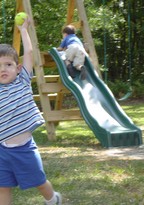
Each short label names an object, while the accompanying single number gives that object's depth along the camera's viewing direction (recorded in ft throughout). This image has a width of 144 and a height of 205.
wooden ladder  35.53
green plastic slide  31.86
